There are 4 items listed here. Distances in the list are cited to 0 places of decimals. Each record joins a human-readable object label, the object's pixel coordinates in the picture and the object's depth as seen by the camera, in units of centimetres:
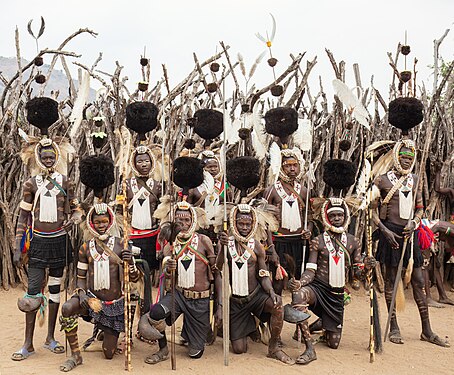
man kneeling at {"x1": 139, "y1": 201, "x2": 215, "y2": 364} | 455
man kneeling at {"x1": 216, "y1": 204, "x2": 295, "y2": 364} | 455
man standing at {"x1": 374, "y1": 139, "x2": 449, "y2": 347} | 512
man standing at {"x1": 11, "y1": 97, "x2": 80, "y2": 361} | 467
